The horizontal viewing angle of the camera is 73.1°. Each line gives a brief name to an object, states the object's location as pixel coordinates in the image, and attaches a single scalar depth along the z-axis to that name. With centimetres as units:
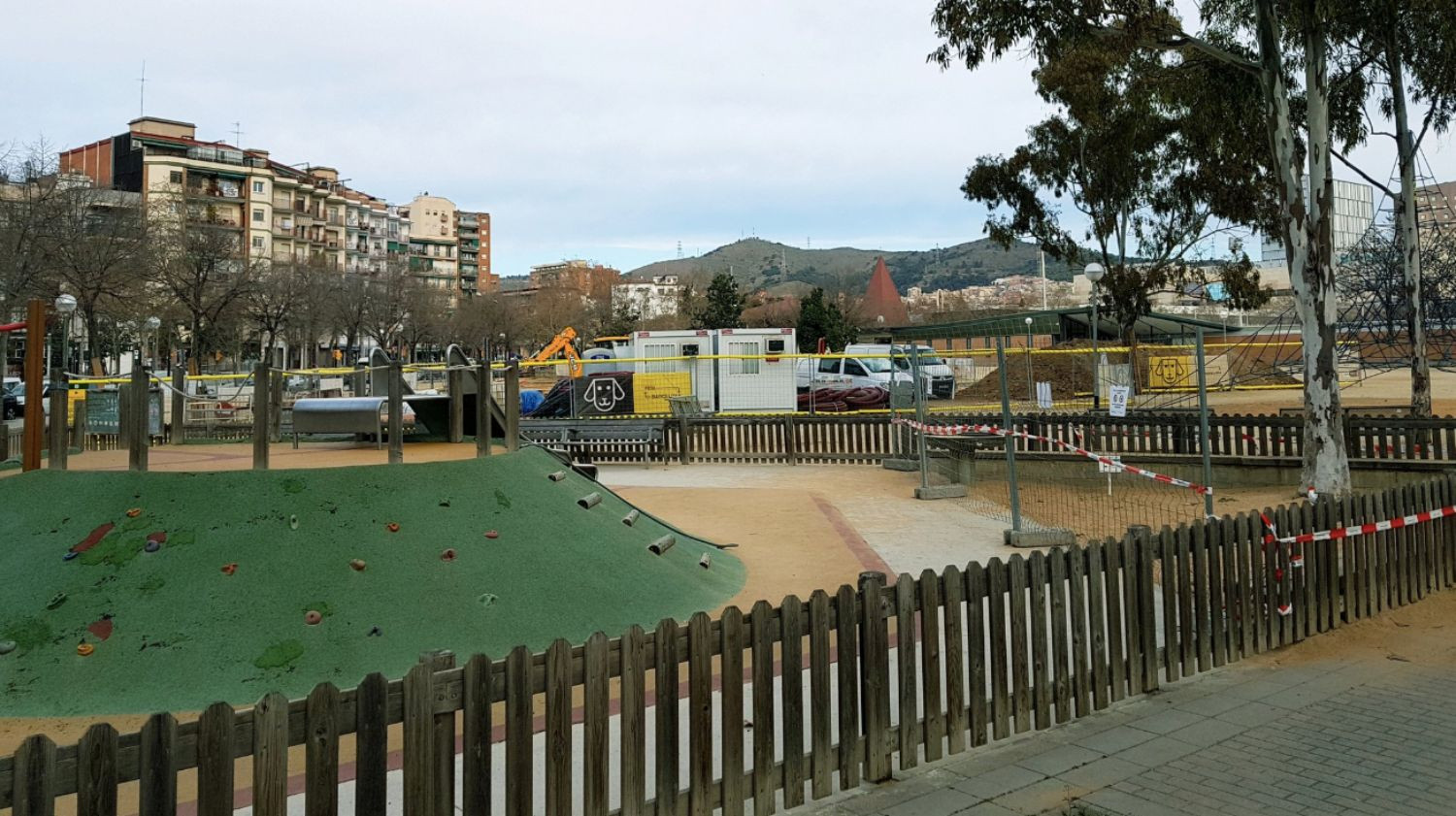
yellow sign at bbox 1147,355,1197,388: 2833
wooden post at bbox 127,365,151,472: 757
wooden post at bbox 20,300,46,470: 802
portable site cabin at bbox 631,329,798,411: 2905
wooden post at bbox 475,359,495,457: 881
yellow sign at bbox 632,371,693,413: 2795
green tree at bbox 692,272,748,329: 7744
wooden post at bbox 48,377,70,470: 792
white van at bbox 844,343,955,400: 3378
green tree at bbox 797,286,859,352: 6319
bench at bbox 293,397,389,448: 897
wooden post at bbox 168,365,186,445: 1019
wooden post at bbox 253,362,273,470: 738
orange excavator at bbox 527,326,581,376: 2916
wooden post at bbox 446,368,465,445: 991
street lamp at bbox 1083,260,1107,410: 2673
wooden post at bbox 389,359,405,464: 779
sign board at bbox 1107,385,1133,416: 1381
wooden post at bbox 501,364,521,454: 930
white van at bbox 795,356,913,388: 3381
